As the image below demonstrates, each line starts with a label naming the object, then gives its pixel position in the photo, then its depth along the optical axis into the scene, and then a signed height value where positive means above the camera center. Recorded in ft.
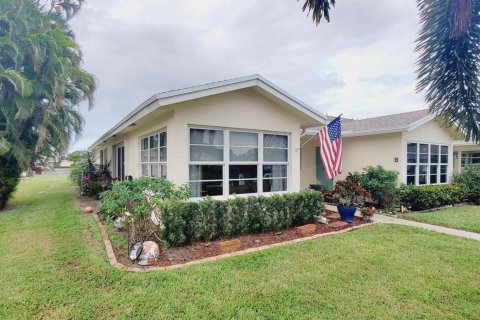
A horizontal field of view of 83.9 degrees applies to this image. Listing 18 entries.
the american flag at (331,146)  26.81 +1.13
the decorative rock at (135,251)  17.48 -6.29
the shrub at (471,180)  45.52 -3.99
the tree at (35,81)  37.83 +11.32
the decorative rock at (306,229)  24.89 -6.81
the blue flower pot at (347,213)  28.78 -6.04
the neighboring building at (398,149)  40.37 +1.41
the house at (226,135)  23.17 +2.23
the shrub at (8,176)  37.83 -3.00
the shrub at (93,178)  45.52 -4.01
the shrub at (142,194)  20.36 -2.99
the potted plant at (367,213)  29.35 -6.20
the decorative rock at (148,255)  17.13 -6.40
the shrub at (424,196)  37.37 -5.53
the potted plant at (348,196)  29.01 -4.54
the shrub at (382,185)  36.60 -3.88
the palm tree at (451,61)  5.12 +1.99
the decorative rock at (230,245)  20.24 -6.78
